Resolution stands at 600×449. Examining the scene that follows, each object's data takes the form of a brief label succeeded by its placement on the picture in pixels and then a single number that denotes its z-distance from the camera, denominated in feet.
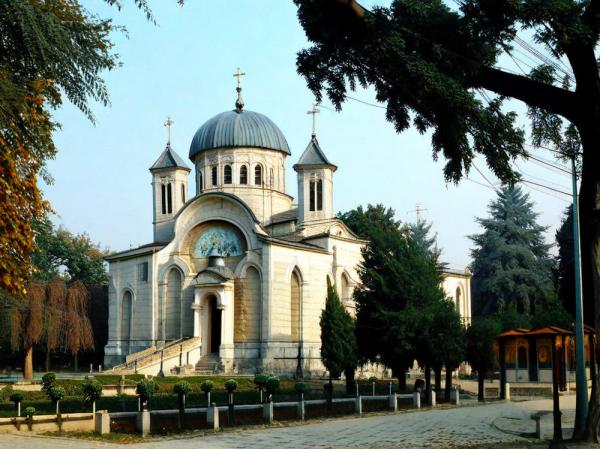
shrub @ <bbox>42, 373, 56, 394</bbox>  65.69
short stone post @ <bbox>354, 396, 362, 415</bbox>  73.31
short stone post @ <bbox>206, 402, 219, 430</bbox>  57.67
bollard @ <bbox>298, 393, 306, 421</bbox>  66.48
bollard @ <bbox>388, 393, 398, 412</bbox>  78.28
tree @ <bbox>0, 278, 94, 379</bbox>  126.11
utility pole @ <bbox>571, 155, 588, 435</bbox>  44.37
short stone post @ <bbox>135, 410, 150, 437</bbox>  53.72
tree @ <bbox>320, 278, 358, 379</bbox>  91.81
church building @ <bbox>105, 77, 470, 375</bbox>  127.44
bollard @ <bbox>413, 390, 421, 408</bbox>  83.41
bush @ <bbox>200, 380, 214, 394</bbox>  64.22
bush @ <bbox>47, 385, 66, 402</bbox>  59.00
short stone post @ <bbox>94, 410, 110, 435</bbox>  52.42
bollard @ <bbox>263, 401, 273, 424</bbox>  62.80
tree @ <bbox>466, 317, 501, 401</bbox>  99.55
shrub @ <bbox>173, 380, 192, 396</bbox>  58.59
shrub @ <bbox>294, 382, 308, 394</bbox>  70.00
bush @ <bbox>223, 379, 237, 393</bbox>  62.23
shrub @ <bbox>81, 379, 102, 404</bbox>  57.28
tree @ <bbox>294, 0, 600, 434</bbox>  40.70
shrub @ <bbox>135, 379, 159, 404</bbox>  56.80
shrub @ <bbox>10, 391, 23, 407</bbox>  59.31
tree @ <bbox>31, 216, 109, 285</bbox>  182.29
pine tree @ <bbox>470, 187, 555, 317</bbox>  176.65
